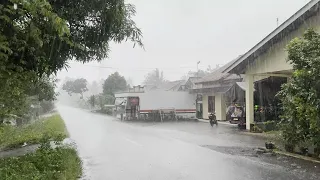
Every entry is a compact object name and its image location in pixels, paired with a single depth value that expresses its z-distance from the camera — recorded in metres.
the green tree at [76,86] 55.04
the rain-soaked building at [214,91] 21.05
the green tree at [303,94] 7.19
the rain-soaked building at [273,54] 10.81
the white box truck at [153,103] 24.17
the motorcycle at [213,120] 17.99
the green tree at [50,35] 3.72
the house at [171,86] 38.24
